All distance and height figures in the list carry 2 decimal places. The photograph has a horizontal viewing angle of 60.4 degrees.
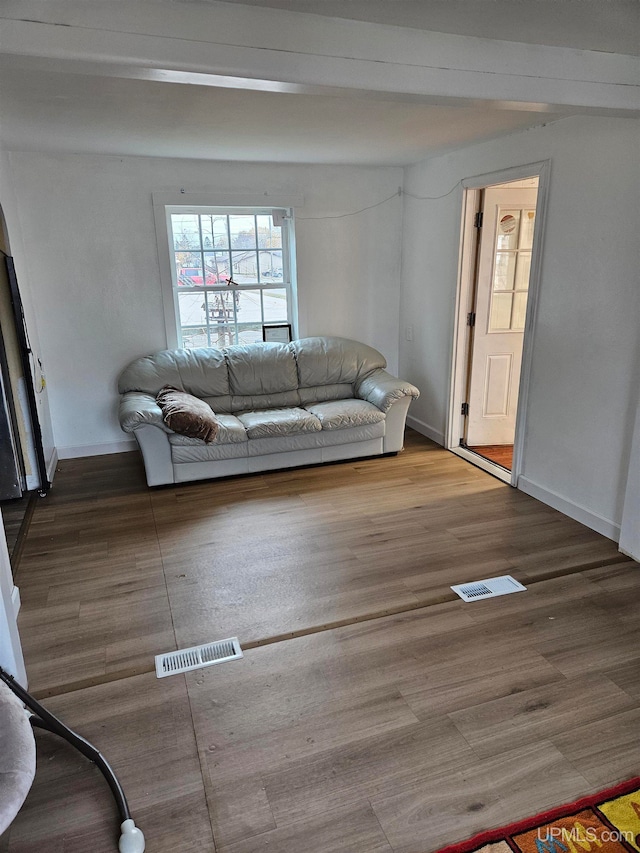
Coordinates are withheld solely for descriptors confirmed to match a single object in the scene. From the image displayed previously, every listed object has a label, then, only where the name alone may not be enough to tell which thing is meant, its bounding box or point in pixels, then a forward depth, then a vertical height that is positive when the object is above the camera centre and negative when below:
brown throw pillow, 3.81 -0.98
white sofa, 4.02 -1.07
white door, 4.29 -0.36
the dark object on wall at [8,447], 3.15 -0.96
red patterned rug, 1.51 -1.54
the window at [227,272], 4.81 +0.00
